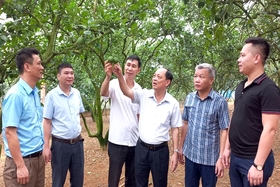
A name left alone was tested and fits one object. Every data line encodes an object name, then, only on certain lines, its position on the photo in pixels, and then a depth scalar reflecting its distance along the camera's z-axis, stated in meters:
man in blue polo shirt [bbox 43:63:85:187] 3.14
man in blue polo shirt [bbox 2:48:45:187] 2.27
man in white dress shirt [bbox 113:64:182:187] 2.90
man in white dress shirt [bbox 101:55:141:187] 3.11
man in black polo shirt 2.10
